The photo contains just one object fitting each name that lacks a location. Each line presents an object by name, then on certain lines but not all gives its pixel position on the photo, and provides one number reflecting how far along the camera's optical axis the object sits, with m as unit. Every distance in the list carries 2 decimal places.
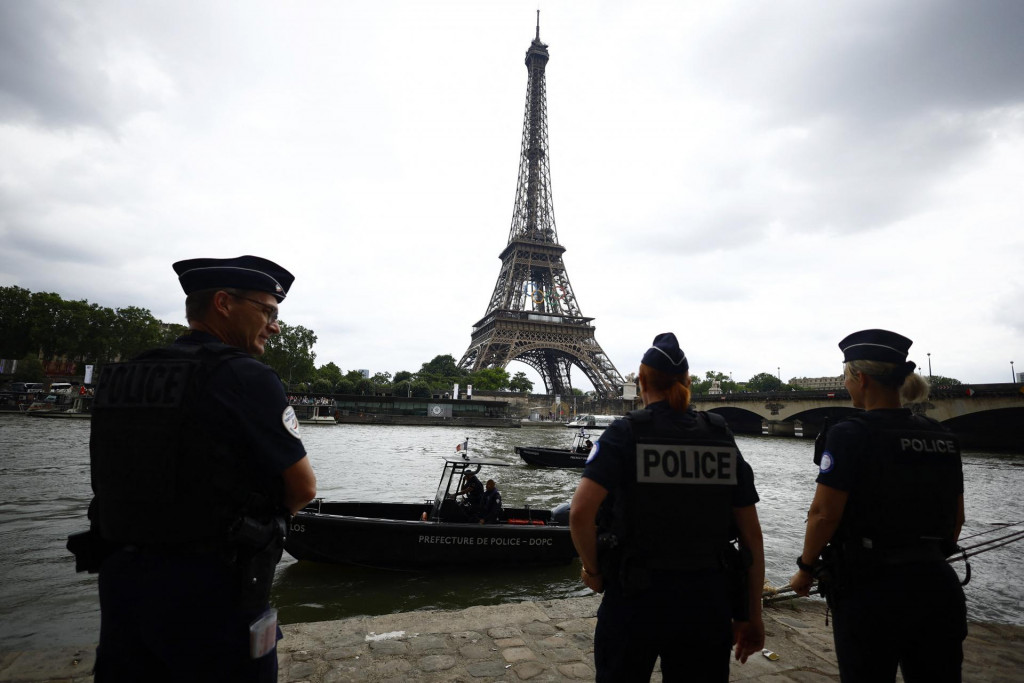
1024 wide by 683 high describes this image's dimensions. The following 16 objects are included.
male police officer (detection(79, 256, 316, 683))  1.85
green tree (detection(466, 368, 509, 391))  80.81
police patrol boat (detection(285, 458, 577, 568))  8.99
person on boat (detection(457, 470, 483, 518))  10.02
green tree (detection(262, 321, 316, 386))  76.38
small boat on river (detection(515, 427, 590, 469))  26.70
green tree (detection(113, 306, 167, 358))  66.12
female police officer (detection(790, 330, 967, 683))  2.53
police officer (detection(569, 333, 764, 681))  2.35
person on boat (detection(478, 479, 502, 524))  10.02
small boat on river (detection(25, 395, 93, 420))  48.00
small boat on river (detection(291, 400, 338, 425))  59.52
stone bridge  37.62
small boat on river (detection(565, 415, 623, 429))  53.86
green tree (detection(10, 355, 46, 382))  60.69
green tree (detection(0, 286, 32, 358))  63.59
